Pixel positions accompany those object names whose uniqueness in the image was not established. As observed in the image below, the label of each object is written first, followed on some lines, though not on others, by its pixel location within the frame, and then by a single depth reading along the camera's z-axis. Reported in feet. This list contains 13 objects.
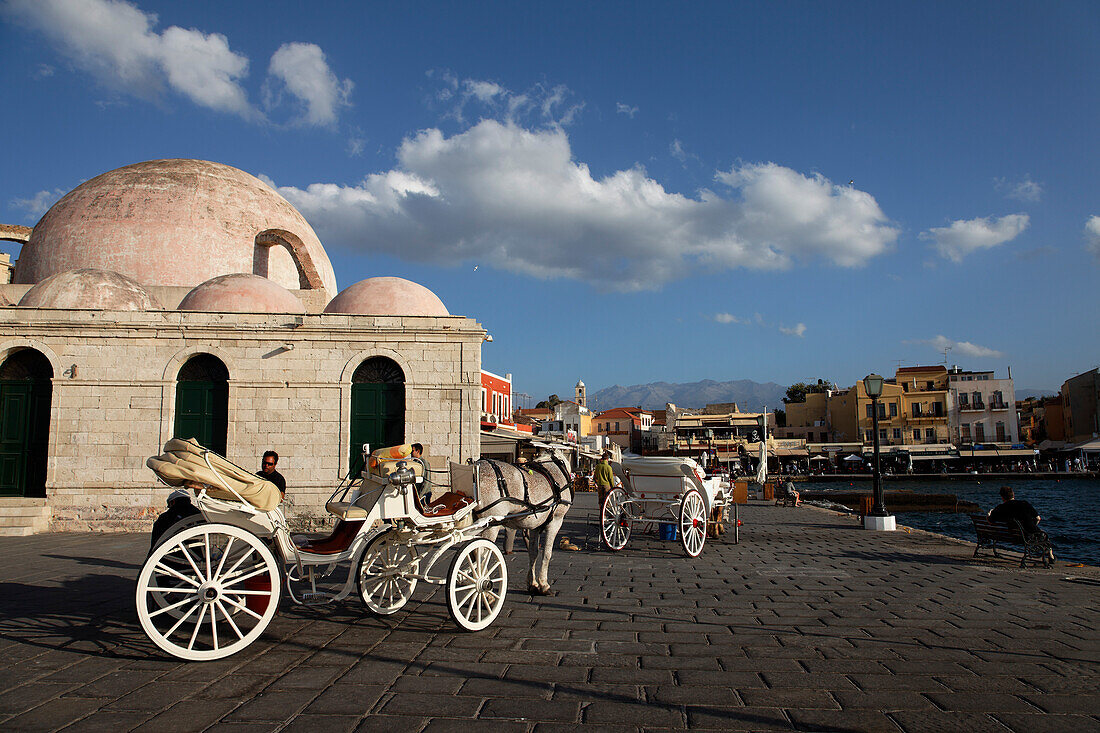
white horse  21.13
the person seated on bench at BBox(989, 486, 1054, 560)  30.58
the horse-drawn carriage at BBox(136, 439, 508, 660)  15.11
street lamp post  45.06
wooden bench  30.40
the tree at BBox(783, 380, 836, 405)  246.06
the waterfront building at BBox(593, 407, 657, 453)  226.79
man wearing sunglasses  21.90
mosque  44.21
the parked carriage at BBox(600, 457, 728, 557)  33.19
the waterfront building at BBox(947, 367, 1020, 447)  181.27
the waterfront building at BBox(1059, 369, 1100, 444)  167.63
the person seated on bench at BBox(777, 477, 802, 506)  72.18
